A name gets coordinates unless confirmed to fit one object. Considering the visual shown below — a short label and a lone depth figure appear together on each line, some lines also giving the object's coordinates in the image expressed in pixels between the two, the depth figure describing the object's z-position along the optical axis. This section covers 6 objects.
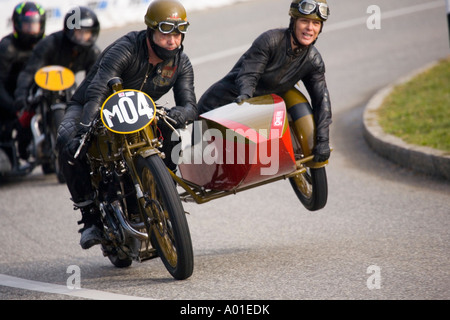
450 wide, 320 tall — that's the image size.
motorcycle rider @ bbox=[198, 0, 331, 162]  12.58
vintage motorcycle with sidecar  10.76
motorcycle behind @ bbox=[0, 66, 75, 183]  18.86
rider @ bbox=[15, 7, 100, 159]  18.67
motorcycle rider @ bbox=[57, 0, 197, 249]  11.62
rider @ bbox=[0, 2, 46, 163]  20.72
